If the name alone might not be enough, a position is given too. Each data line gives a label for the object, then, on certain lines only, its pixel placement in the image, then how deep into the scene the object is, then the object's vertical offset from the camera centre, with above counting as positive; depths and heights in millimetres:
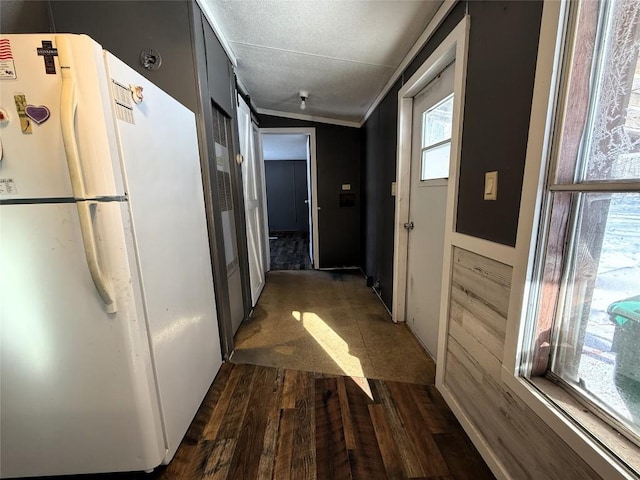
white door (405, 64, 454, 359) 1693 -51
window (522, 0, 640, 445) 706 -90
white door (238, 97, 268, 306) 2605 +27
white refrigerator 824 -231
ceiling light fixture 2768 +1111
